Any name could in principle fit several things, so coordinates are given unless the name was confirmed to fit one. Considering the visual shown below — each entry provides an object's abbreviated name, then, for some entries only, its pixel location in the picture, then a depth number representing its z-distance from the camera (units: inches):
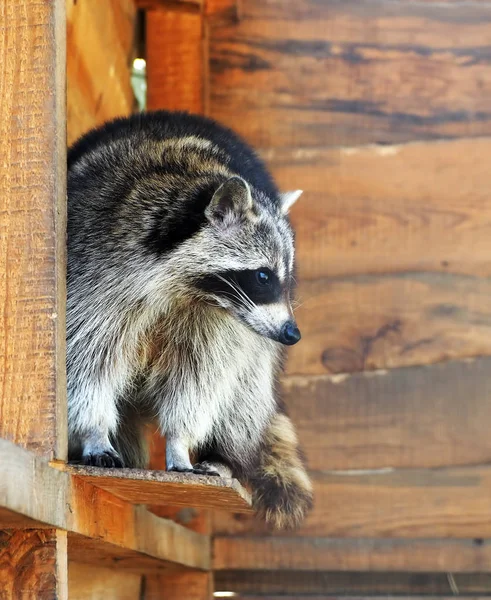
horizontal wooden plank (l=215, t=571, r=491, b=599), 214.4
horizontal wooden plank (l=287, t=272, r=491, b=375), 219.1
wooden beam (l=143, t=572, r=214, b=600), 215.2
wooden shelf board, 129.5
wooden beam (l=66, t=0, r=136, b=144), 197.8
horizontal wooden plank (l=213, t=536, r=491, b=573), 211.3
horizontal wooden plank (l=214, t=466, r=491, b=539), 211.9
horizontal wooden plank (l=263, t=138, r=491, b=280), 221.9
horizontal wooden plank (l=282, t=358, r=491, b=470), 215.5
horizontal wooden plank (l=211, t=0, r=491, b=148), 229.6
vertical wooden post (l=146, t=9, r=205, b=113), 231.3
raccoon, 158.6
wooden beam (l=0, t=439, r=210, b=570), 109.1
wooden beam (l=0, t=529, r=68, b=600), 120.0
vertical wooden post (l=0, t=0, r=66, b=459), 125.4
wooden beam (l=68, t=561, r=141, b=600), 167.6
